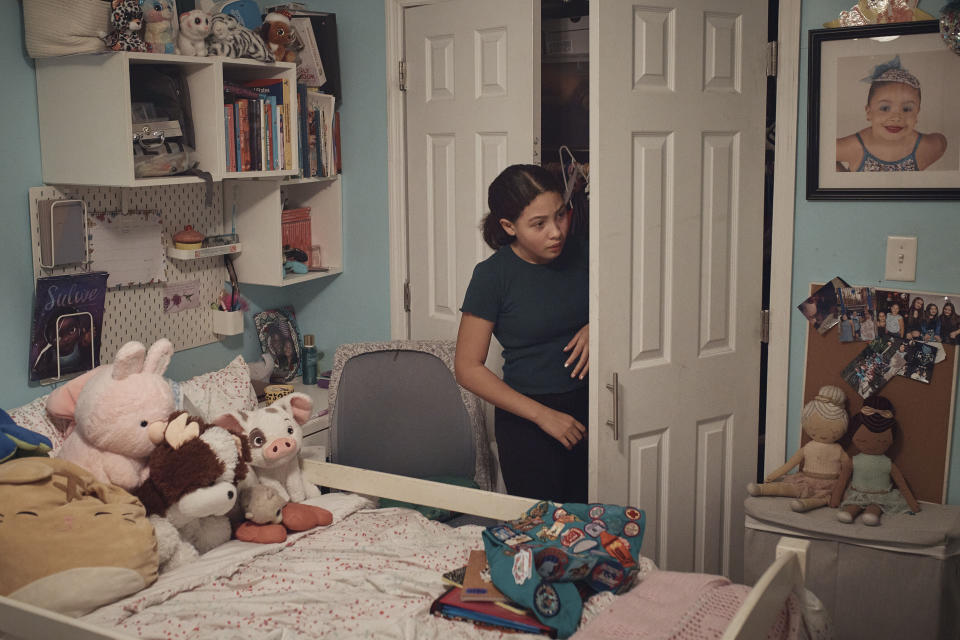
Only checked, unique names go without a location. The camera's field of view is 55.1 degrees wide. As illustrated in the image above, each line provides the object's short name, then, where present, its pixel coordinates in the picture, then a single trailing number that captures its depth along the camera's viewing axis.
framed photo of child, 2.35
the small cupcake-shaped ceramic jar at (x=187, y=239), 2.85
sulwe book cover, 2.47
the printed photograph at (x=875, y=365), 2.48
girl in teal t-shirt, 2.40
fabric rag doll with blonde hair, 2.49
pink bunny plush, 2.06
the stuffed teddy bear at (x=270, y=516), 2.18
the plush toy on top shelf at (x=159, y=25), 2.46
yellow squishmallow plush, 1.74
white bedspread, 1.75
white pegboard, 2.60
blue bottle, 3.38
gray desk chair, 2.85
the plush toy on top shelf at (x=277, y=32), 2.91
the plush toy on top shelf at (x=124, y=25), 2.36
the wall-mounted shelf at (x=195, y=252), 2.81
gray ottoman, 2.27
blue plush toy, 1.96
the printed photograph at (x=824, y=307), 2.57
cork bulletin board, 2.42
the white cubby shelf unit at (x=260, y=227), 3.06
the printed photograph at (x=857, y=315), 2.52
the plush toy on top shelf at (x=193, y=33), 2.55
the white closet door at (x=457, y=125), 2.90
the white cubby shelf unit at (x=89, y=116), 2.37
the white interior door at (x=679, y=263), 2.38
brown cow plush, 2.05
